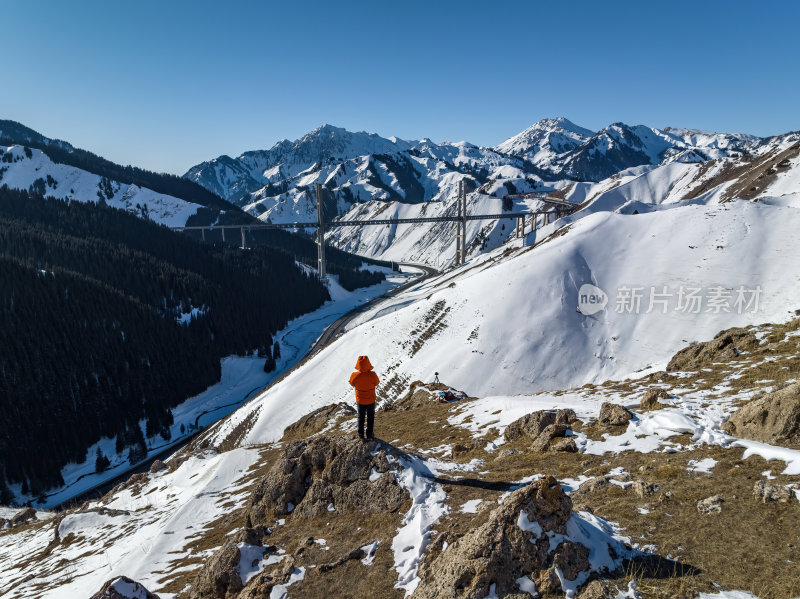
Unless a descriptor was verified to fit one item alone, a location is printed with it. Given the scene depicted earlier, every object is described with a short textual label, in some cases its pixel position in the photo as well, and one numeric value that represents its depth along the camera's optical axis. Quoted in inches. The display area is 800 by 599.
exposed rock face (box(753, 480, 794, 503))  308.2
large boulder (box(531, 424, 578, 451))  550.7
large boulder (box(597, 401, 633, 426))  551.8
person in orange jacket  487.8
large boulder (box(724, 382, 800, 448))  411.5
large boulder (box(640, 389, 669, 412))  599.3
